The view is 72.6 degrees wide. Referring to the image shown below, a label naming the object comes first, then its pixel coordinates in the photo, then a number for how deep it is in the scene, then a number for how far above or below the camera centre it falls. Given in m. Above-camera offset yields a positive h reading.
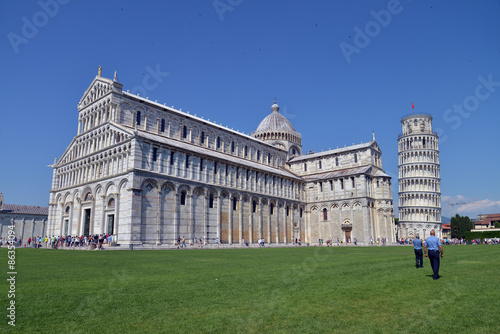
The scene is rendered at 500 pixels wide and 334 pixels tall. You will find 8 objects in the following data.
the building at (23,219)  65.50 +2.96
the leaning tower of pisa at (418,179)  86.88 +13.32
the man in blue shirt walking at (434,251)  10.91 -0.66
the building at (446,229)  124.75 +0.56
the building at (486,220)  126.21 +3.78
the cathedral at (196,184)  38.50 +6.87
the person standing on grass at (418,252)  14.08 -0.86
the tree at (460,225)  90.12 +1.40
